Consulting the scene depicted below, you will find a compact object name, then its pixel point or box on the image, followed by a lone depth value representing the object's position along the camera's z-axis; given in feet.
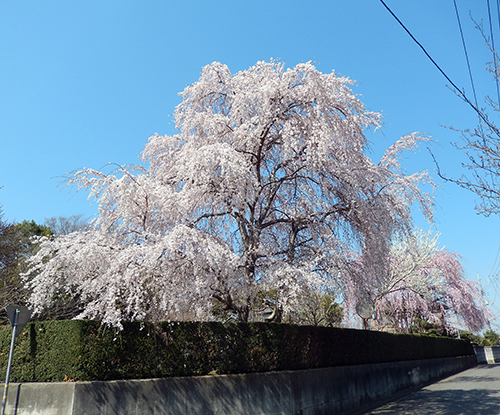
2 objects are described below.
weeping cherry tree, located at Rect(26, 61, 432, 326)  27.22
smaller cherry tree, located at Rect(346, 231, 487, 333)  79.51
